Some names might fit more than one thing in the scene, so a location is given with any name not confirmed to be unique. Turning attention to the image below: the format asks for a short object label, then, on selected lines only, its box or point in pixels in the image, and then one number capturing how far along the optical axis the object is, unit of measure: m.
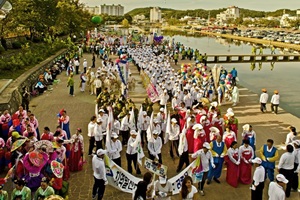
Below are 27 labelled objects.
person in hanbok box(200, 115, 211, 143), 8.68
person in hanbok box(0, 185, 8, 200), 4.71
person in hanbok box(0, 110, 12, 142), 8.18
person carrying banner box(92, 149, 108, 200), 5.67
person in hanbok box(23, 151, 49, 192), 5.78
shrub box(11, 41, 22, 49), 23.53
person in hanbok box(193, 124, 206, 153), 7.55
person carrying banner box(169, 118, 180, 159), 7.92
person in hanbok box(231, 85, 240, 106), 13.98
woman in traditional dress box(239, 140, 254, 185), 6.77
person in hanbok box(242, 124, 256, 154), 7.79
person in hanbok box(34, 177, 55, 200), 4.76
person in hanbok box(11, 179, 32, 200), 4.79
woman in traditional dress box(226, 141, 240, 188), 6.83
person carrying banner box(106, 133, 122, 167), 6.79
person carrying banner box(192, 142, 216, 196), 6.29
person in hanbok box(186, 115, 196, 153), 8.17
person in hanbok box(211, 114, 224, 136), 8.89
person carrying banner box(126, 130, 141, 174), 6.89
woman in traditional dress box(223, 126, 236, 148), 7.46
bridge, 33.33
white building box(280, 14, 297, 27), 94.90
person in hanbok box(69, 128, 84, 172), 7.25
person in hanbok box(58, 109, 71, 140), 8.71
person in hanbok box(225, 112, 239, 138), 8.68
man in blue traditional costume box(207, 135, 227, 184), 6.89
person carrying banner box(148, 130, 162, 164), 7.21
